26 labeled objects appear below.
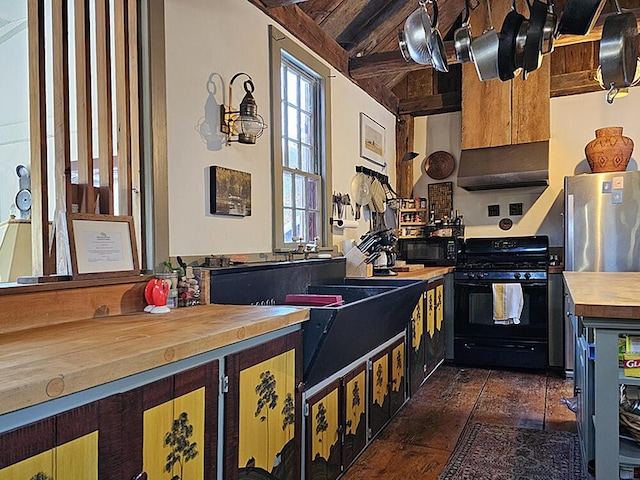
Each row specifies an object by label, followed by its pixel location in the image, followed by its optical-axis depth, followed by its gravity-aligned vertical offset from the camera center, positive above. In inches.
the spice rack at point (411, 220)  215.6 +7.5
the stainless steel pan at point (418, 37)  97.3 +39.5
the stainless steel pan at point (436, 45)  96.0 +36.8
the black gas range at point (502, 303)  176.4 -23.6
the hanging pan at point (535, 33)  90.5 +36.5
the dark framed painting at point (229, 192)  100.0 +10.0
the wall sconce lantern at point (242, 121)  103.3 +24.4
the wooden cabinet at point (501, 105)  186.2 +49.5
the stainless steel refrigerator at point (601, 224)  161.5 +3.7
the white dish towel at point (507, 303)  175.6 -23.2
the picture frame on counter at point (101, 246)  70.6 -0.7
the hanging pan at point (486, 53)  95.9 +35.2
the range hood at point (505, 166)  180.7 +25.6
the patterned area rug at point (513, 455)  100.3 -47.2
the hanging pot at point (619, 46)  88.4 +33.3
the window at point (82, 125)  70.5 +18.0
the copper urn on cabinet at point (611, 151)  171.9 +28.8
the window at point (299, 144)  124.8 +26.5
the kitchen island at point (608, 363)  72.0 -19.1
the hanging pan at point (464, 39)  100.0 +39.2
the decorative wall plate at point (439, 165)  217.2 +31.3
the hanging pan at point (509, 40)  93.3 +36.3
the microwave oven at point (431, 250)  193.5 -5.0
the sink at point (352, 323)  79.9 -15.7
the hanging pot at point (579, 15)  81.7 +36.3
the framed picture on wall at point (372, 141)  180.9 +36.6
